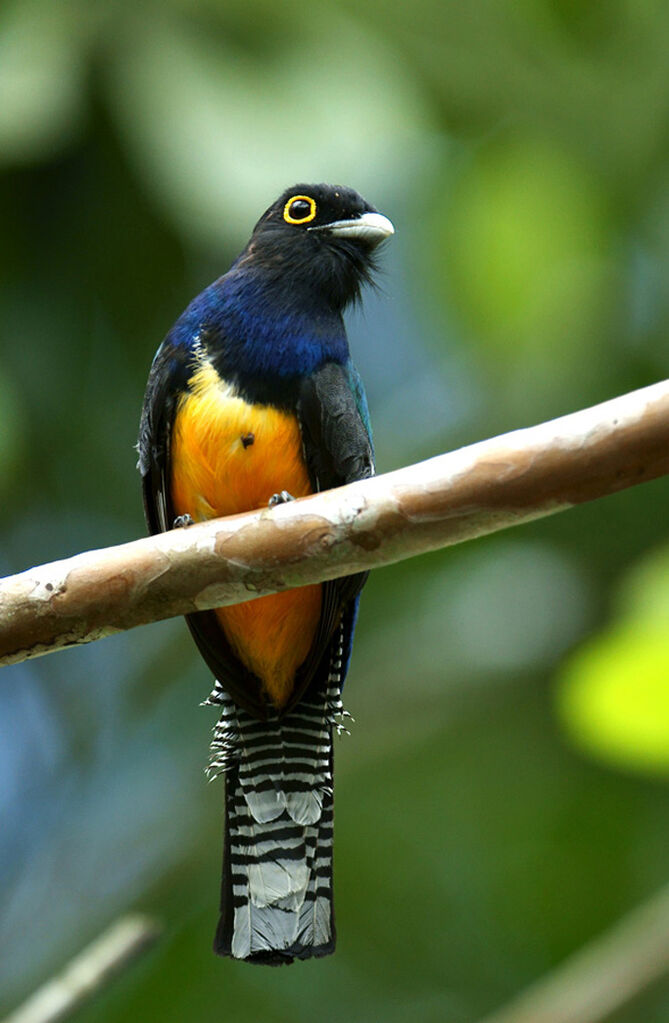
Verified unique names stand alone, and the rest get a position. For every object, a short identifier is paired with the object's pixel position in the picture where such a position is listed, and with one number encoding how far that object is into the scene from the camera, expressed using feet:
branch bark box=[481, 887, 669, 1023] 18.62
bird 24.90
